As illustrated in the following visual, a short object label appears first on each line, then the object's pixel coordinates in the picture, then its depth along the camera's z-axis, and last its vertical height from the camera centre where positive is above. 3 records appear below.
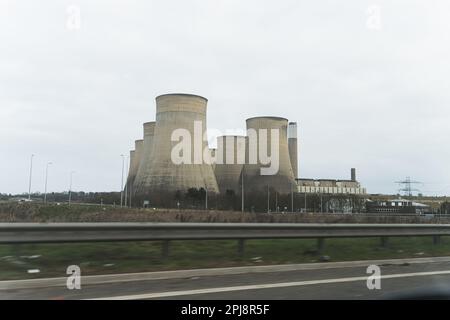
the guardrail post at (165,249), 8.10 -0.54
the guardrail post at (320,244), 9.12 -0.48
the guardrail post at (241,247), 8.59 -0.52
